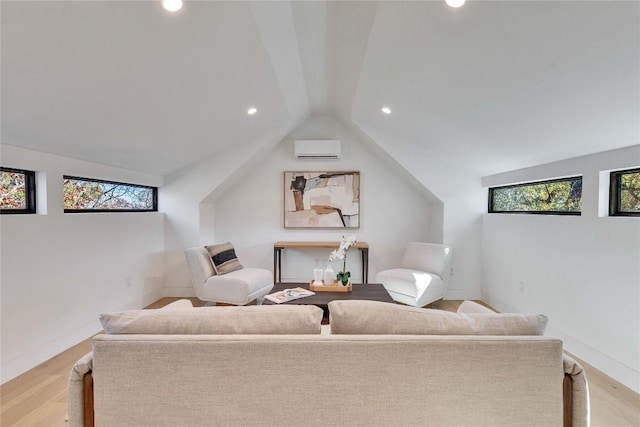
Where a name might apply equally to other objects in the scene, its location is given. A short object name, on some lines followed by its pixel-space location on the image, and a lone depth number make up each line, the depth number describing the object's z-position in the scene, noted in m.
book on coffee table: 2.63
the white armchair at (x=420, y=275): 3.52
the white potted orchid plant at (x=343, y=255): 3.03
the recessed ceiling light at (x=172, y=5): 1.64
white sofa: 1.16
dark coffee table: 2.60
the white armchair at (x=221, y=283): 3.30
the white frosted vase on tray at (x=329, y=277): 3.08
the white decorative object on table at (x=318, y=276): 3.15
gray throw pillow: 3.58
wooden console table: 4.30
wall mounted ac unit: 4.35
